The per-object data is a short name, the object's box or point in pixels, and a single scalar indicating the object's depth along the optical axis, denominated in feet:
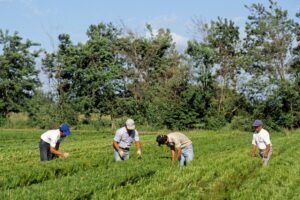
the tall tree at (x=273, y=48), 158.40
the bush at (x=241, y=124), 148.99
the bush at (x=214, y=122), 144.36
